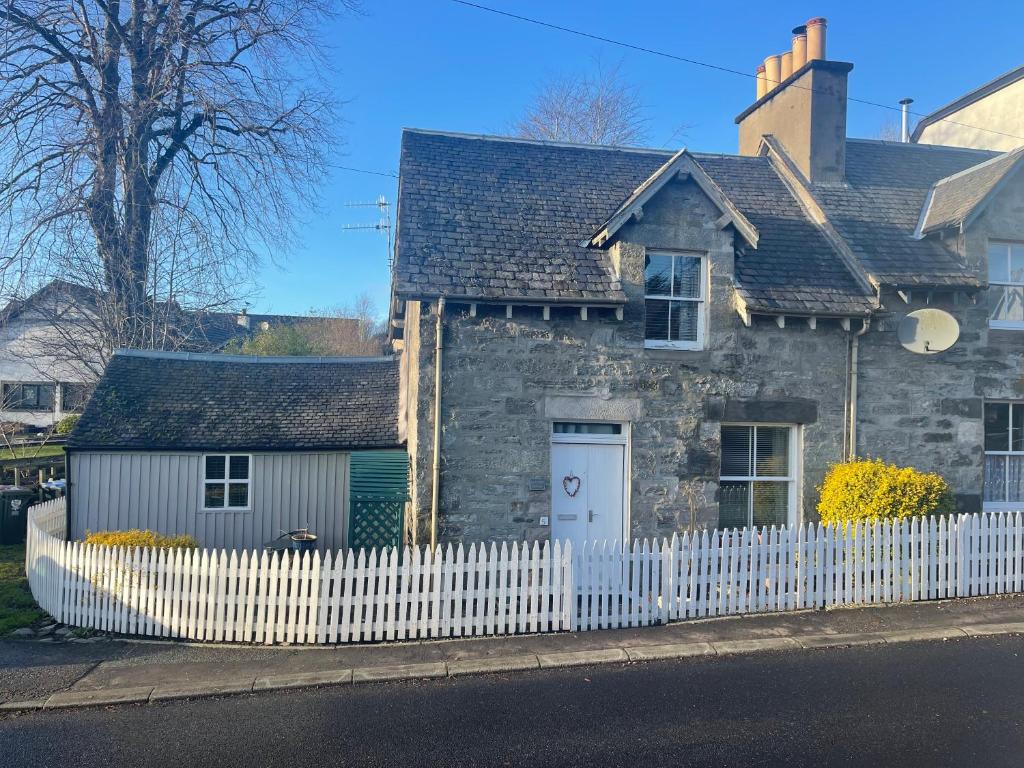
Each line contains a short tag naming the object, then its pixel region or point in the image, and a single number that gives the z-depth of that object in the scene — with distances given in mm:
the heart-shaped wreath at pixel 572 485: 10586
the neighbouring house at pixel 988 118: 17984
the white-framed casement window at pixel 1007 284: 11859
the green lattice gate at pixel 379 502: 12023
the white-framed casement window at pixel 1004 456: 11875
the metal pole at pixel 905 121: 20844
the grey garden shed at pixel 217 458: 13695
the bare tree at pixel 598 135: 29370
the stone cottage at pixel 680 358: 10297
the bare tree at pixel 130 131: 20062
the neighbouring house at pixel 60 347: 21297
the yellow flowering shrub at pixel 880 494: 9875
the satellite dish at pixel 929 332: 11109
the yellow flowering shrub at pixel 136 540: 9844
